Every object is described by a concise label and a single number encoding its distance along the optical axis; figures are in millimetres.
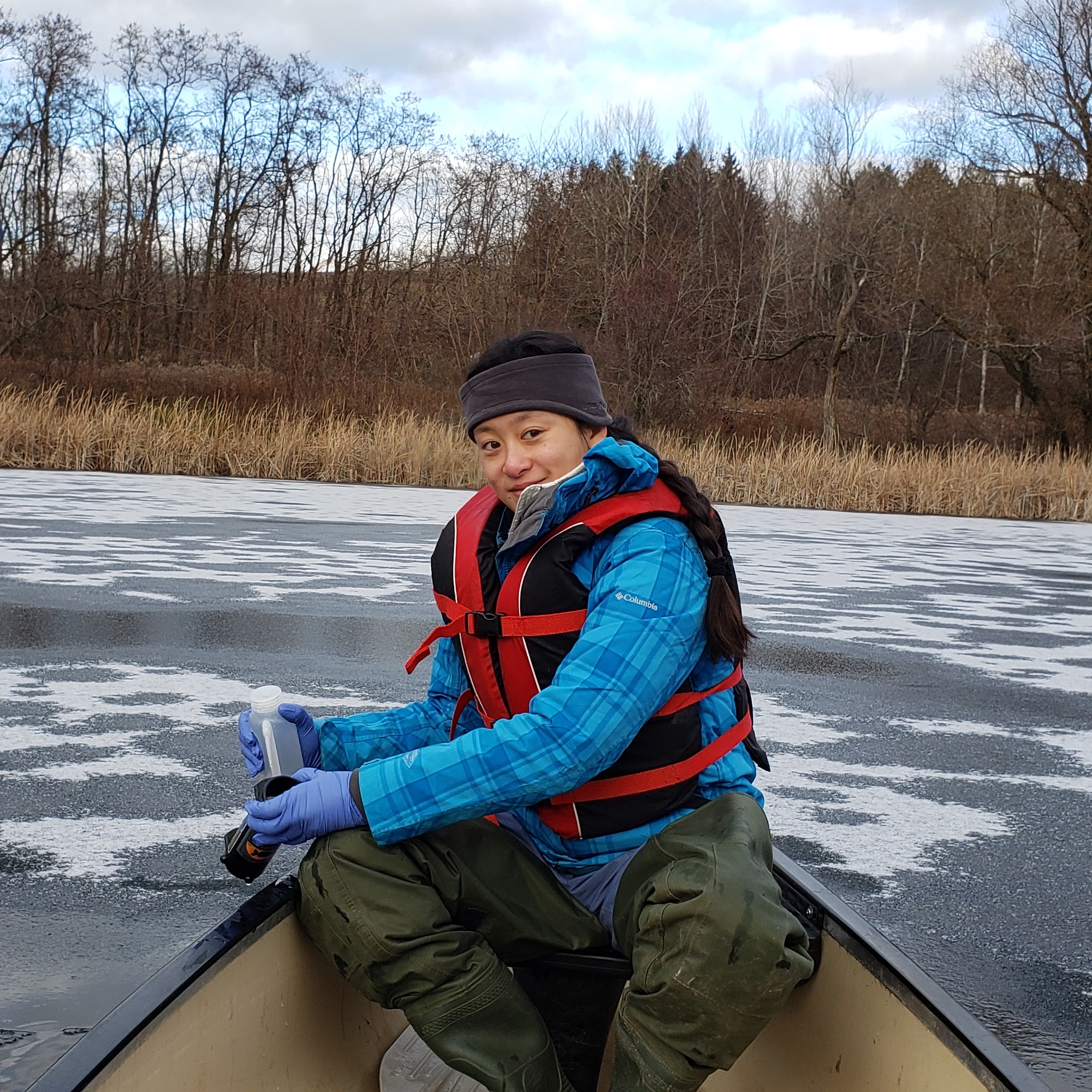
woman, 1336
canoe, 1143
